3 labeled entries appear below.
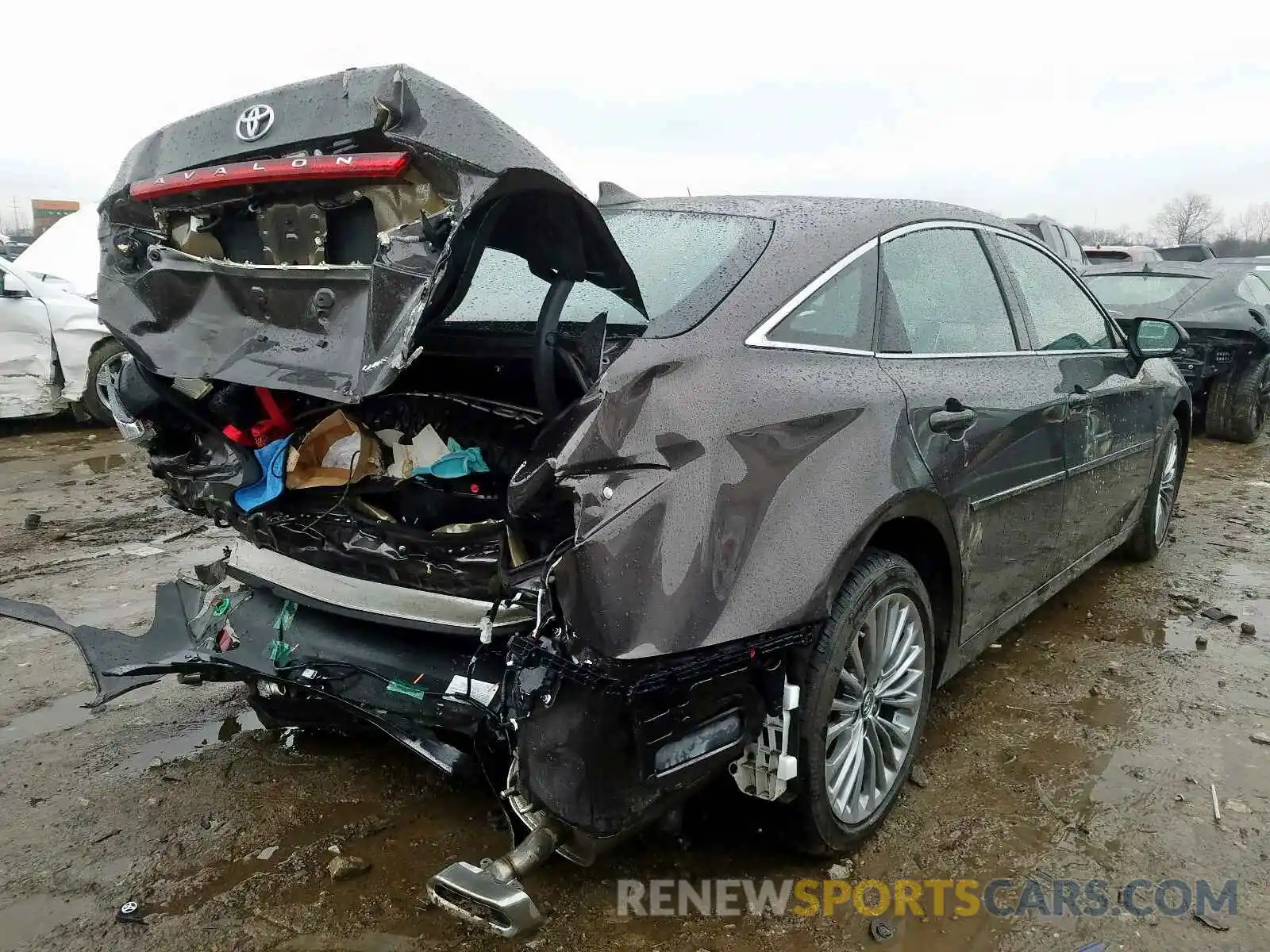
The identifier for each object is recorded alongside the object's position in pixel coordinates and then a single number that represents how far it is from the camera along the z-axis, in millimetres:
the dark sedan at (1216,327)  8242
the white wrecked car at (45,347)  8383
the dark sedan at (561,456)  1889
